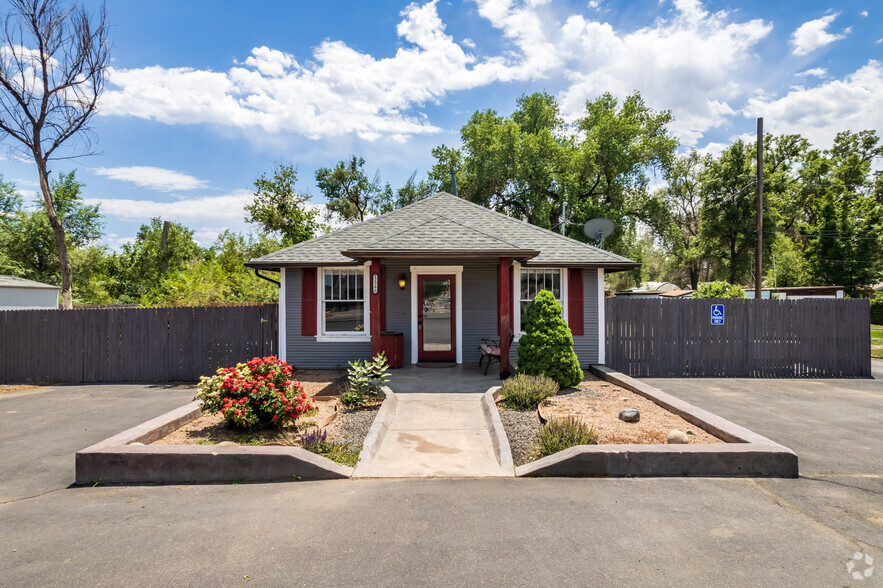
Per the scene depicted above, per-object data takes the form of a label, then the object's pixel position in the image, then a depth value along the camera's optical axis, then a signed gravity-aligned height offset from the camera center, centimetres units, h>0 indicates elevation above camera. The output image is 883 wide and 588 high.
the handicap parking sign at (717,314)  991 -37
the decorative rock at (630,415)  557 -155
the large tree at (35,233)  2894 +461
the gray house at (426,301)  980 -5
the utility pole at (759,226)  1437 +250
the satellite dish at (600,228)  1265 +212
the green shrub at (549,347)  736 -86
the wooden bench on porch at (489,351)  861 -108
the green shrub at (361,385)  639 -137
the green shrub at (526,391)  639 -143
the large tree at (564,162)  2514 +840
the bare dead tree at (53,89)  1152 +591
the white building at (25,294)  1884 +27
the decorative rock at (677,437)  466 -154
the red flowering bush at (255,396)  494 -116
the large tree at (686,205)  3691 +911
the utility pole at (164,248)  2444 +300
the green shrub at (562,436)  455 -151
